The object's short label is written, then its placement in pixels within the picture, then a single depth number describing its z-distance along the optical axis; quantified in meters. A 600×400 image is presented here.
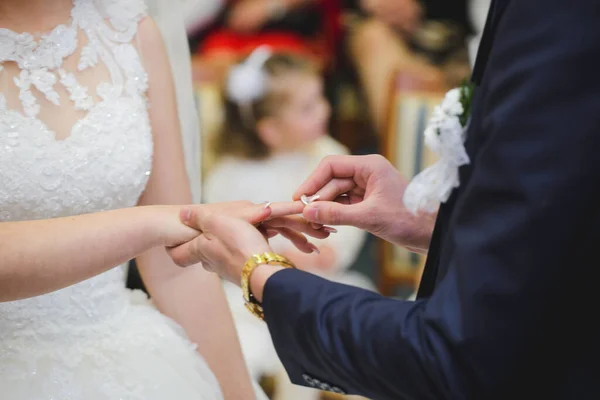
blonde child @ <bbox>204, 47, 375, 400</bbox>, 2.86
